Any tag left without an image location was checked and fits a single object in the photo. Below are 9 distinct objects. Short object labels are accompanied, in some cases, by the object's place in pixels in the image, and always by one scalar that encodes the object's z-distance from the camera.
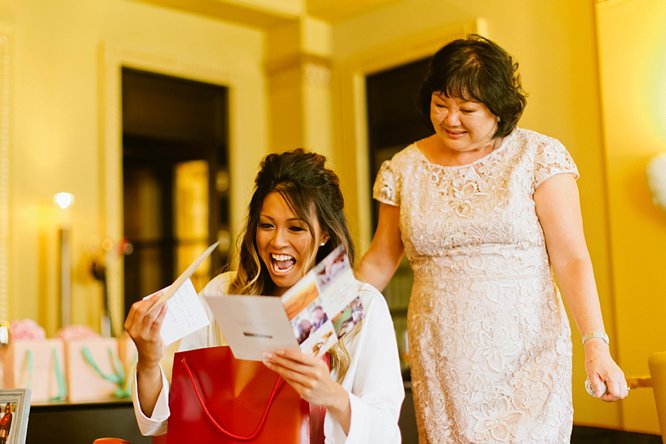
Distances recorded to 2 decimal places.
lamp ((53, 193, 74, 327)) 6.03
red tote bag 1.84
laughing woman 1.88
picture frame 1.94
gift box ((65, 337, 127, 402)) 3.28
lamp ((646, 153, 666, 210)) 4.50
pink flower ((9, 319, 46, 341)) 3.41
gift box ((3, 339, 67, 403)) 3.21
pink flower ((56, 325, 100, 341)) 3.49
